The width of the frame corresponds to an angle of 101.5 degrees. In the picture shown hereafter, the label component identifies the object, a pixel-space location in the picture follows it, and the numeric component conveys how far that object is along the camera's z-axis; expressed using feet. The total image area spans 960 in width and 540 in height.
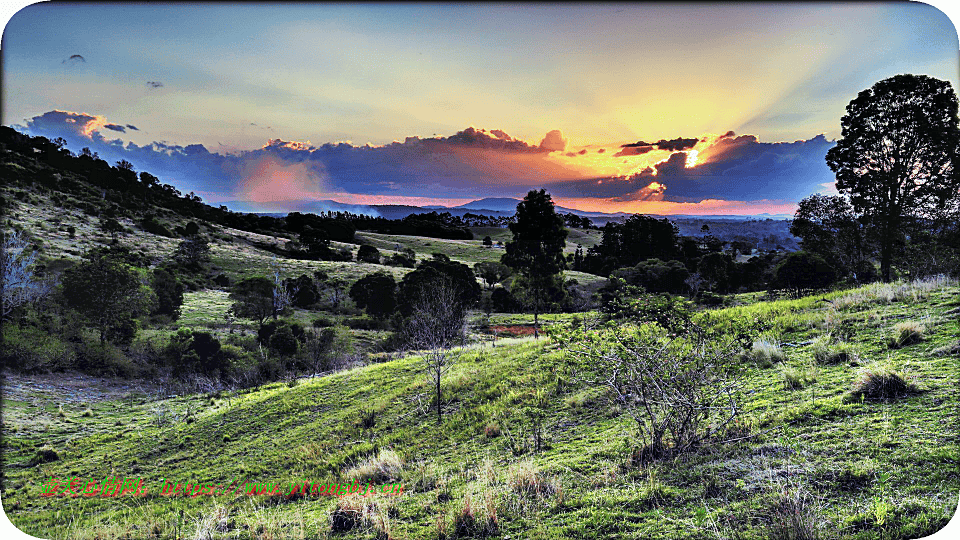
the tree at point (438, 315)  53.85
